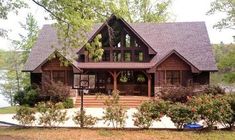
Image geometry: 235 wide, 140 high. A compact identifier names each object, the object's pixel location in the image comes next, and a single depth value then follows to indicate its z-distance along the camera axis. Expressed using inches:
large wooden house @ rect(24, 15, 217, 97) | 1218.0
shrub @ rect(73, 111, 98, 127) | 573.9
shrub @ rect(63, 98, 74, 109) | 1088.0
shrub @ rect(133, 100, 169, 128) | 553.6
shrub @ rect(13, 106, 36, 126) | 583.2
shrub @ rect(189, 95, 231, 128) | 534.3
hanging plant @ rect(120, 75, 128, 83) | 1322.6
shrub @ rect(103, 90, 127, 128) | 560.4
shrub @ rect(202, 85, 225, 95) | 1051.3
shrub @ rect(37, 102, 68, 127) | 575.8
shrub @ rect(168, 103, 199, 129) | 542.9
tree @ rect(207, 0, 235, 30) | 1189.1
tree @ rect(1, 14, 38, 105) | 1966.0
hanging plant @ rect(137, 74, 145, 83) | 1327.5
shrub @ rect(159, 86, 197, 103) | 1075.9
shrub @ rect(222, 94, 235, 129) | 537.6
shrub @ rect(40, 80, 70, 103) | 1114.7
